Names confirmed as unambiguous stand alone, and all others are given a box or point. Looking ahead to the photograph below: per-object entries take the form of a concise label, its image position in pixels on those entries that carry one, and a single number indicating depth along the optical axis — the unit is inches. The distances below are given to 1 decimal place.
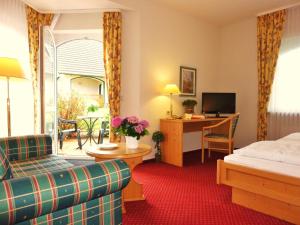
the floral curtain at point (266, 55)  175.3
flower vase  99.7
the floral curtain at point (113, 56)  157.3
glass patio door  146.0
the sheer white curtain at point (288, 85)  167.9
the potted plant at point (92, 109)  300.1
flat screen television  187.6
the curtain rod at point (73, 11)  159.3
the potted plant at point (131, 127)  97.5
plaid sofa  44.6
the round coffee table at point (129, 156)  90.0
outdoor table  228.2
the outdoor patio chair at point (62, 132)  191.6
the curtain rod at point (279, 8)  167.0
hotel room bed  82.1
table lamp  162.6
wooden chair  159.3
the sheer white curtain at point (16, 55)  136.5
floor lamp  106.3
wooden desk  155.6
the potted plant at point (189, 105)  185.3
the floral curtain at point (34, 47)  152.7
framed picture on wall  186.3
